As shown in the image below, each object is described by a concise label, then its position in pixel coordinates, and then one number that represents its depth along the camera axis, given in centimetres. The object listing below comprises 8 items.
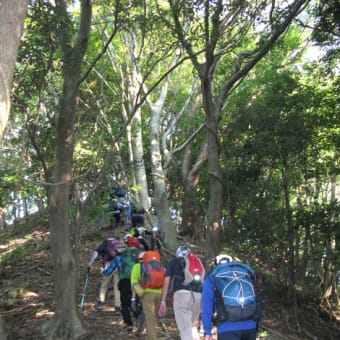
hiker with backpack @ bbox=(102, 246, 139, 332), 798
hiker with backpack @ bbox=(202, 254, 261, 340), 453
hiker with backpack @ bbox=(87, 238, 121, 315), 862
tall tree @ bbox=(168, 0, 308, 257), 804
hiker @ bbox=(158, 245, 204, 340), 610
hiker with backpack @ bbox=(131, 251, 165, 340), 669
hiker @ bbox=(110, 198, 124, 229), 1493
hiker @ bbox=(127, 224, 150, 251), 886
